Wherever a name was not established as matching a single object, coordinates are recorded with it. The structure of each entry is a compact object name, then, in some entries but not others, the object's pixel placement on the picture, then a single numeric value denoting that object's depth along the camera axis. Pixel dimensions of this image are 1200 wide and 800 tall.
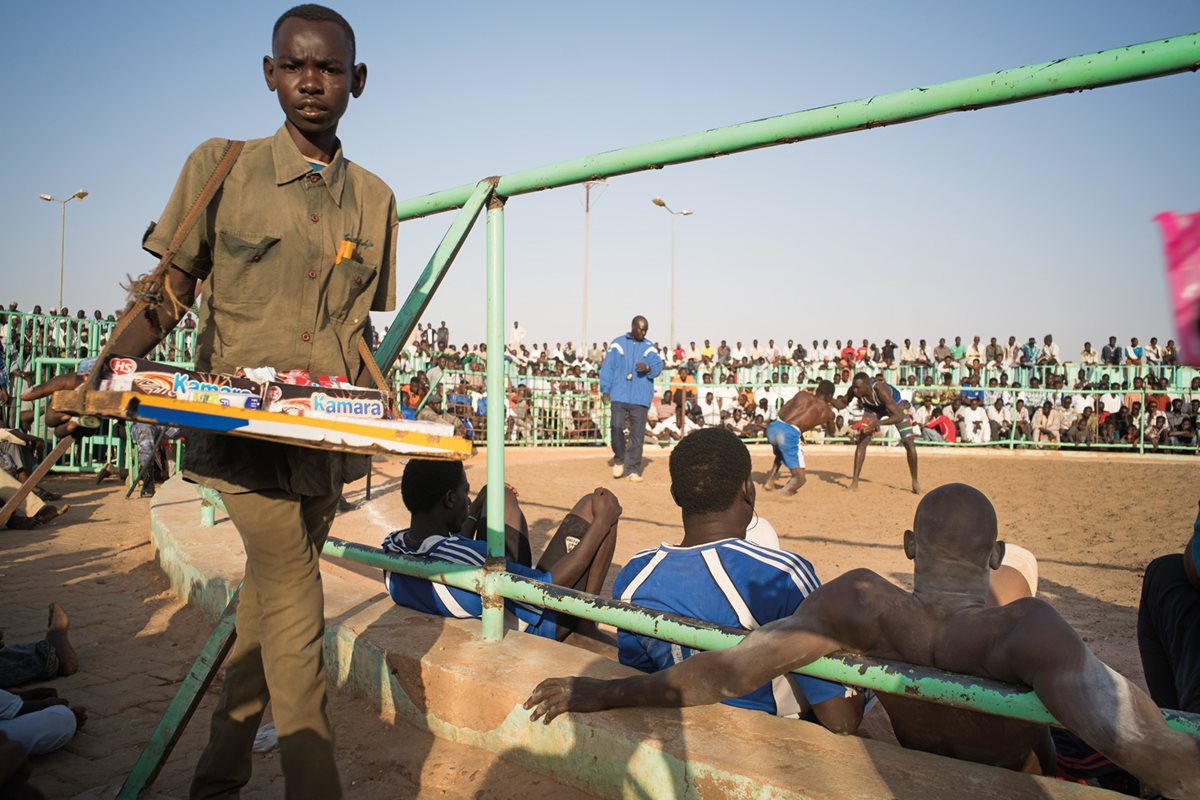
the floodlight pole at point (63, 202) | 29.16
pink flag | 0.84
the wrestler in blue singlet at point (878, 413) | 11.03
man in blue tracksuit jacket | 11.74
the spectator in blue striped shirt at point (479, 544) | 3.10
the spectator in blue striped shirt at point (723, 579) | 2.35
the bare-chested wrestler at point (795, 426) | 10.72
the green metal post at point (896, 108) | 1.74
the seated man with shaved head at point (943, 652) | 1.59
